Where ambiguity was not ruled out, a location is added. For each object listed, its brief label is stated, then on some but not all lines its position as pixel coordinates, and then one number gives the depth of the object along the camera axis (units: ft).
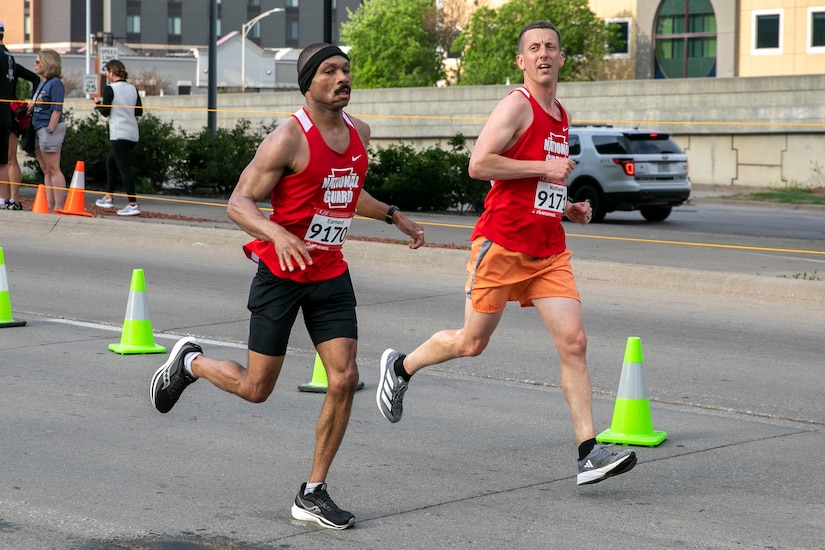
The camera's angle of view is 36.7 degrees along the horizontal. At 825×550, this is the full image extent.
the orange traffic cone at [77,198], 54.29
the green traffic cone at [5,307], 30.40
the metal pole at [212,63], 86.48
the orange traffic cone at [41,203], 55.13
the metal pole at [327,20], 70.08
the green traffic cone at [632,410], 20.29
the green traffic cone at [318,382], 24.16
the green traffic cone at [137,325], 27.68
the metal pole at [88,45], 232.49
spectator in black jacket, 53.78
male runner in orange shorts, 18.58
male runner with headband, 16.16
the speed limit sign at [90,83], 167.53
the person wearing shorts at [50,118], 52.29
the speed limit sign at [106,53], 141.90
